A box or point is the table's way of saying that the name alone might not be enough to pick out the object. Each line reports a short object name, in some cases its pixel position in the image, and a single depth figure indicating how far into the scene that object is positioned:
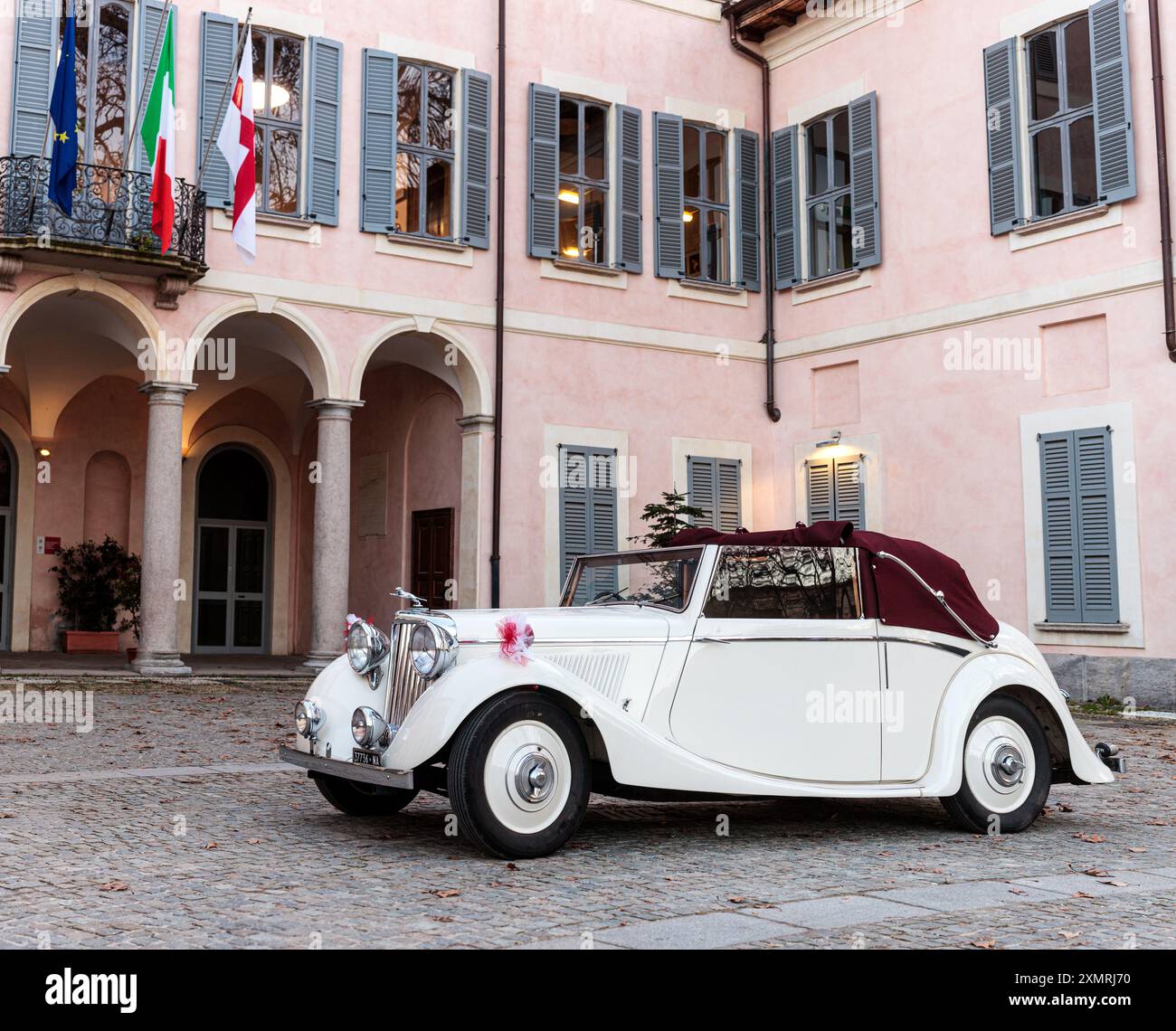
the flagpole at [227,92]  14.55
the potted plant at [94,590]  19.05
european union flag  13.20
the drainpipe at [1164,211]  13.44
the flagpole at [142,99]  14.37
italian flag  13.67
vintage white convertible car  5.43
